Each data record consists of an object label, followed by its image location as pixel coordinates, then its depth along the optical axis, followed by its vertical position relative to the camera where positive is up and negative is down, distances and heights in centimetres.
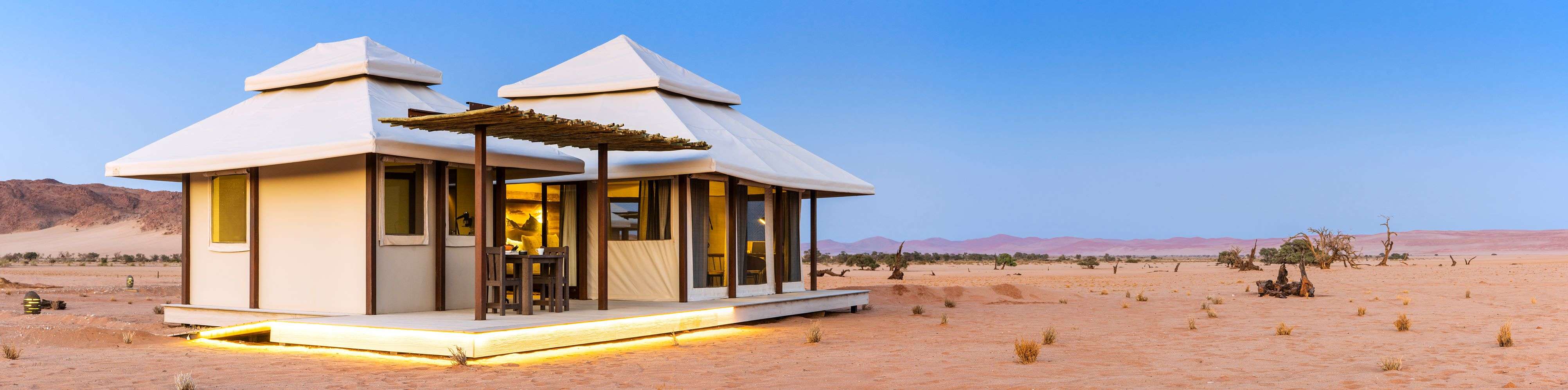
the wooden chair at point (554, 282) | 1081 -41
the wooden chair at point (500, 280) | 1012 -37
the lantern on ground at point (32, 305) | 1454 -76
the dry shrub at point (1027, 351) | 884 -93
